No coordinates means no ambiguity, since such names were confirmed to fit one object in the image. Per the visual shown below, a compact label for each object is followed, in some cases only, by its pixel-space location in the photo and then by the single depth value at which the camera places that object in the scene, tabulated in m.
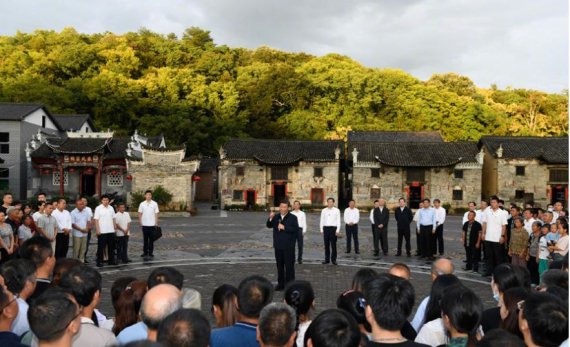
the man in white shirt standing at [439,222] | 15.10
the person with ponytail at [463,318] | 3.77
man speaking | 10.73
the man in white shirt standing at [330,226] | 14.00
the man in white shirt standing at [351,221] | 15.56
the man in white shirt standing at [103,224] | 12.95
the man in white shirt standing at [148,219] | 14.45
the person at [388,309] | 3.47
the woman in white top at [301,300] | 4.66
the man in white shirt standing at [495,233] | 12.05
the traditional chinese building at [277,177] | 42.09
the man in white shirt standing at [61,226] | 12.19
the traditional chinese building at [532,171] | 40.09
